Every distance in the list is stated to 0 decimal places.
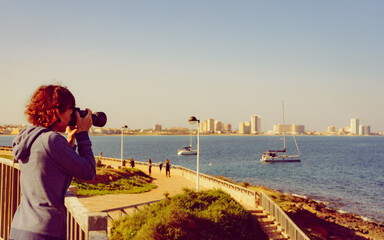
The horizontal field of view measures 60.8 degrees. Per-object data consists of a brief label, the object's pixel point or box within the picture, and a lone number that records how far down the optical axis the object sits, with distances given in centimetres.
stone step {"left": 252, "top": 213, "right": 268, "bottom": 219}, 1642
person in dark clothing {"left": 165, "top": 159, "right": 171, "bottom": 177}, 2839
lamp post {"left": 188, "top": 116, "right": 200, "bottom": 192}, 1809
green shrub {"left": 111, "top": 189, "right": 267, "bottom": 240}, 1134
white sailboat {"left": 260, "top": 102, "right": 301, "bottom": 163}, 7983
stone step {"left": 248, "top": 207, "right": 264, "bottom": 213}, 1683
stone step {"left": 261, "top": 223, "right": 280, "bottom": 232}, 1536
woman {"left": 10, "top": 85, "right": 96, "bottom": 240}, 189
